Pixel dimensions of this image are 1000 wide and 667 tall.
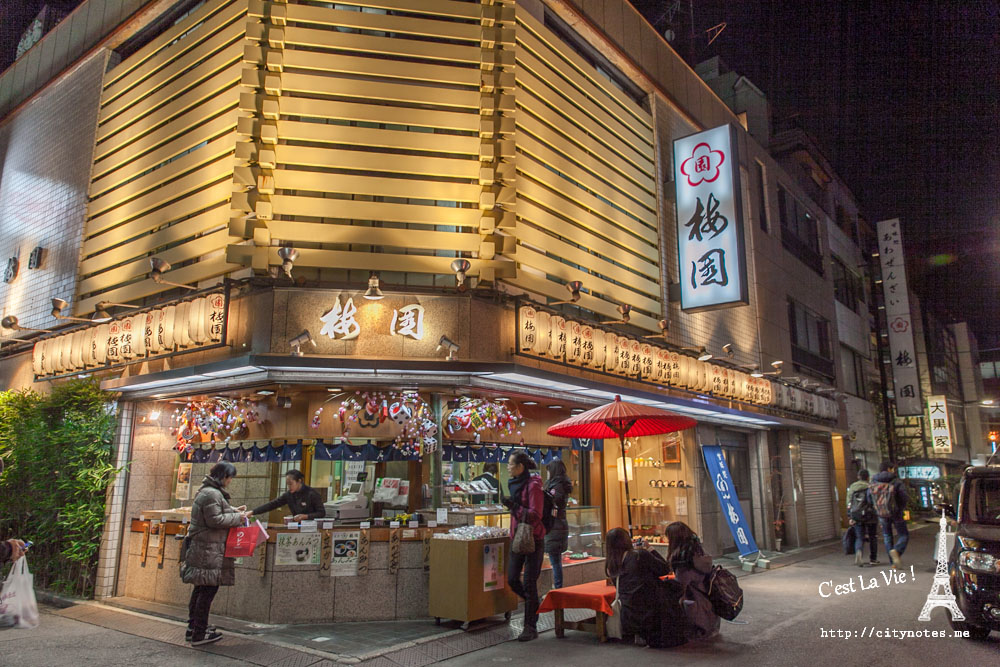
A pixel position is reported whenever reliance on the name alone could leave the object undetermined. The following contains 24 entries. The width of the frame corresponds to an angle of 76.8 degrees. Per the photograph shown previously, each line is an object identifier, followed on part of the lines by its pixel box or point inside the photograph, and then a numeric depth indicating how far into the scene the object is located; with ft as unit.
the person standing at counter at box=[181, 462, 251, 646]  25.39
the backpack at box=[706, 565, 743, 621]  24.72
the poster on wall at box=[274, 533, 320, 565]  28.50
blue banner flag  46.34
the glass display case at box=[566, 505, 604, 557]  38.17
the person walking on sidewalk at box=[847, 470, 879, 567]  47.47
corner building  31.32
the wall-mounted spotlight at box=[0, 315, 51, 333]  39.14
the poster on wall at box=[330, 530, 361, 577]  28.68
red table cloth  25.18
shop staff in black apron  29.71
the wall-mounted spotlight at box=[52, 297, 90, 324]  37.17
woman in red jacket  26.40
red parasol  27.99
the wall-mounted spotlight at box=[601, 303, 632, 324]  41.86
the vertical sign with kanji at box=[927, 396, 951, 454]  119.75
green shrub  35.63
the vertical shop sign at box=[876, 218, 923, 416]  95.81
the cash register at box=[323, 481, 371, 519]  31.27
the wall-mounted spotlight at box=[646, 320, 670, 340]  46.60
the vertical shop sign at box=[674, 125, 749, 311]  46.19
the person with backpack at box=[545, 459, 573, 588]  31.76
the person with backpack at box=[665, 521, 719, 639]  24.94
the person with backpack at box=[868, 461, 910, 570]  45.32
